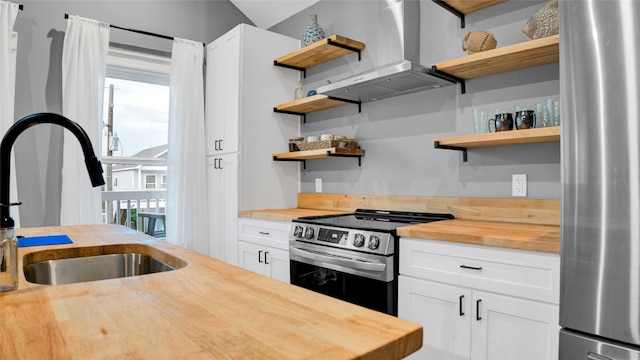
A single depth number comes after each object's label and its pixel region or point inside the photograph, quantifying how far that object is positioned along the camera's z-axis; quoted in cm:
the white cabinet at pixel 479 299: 161
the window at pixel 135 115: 362
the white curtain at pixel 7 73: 287
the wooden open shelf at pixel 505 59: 198
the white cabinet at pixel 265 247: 286
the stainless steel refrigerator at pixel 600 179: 126
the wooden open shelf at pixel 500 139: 195
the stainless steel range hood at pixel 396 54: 251
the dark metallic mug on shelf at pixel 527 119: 206
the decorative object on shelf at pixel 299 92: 358
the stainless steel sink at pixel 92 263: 142
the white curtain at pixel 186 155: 366
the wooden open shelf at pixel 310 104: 316
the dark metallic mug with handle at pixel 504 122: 213
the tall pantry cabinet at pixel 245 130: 341
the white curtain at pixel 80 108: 312
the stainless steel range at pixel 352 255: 208
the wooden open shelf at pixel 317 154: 301
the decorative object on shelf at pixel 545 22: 200
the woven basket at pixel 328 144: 308
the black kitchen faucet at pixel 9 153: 89
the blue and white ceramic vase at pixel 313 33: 337
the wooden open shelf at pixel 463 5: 242
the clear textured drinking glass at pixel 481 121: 228
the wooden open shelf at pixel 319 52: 309
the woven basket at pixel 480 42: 228
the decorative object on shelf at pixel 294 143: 342
